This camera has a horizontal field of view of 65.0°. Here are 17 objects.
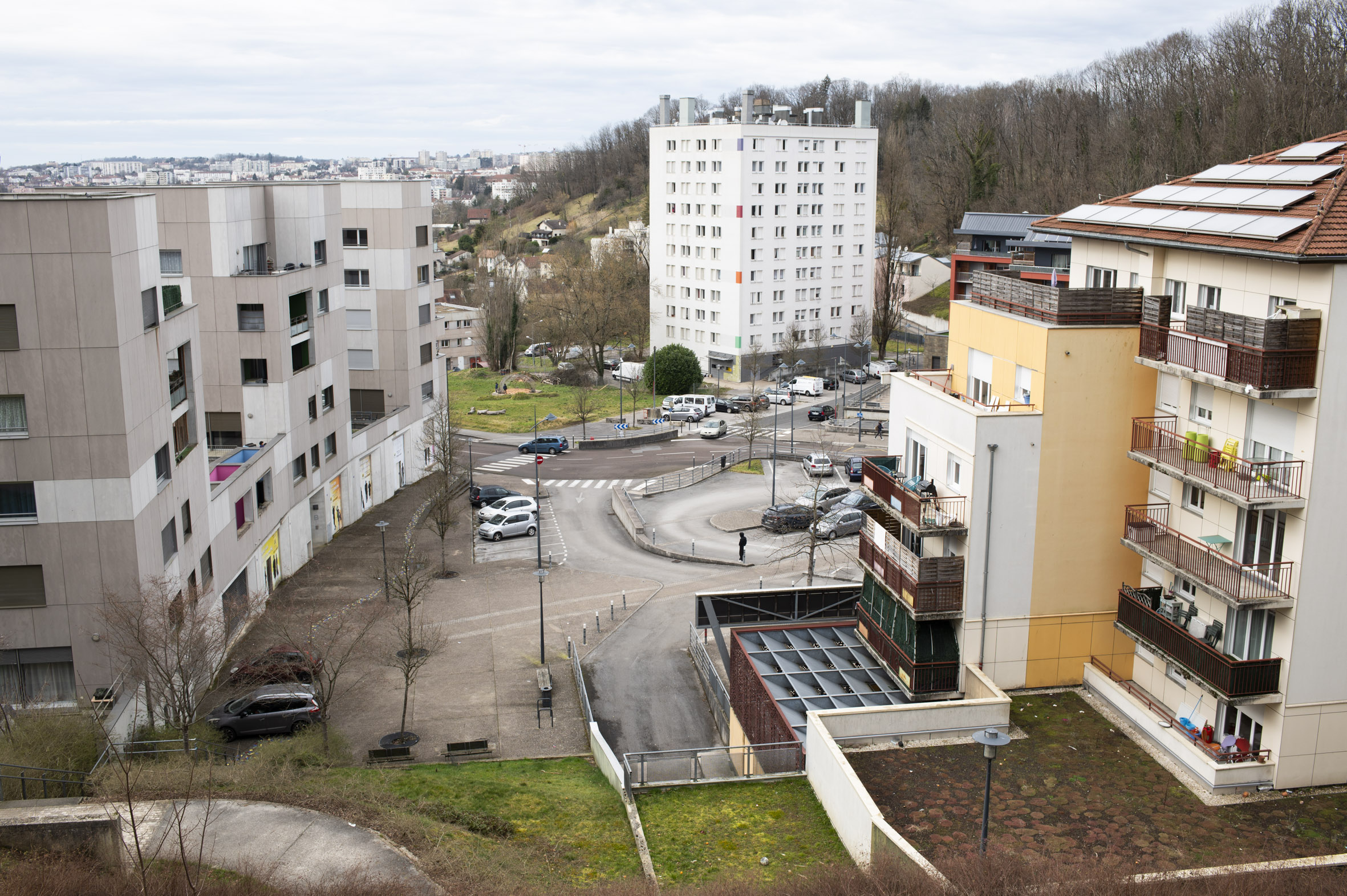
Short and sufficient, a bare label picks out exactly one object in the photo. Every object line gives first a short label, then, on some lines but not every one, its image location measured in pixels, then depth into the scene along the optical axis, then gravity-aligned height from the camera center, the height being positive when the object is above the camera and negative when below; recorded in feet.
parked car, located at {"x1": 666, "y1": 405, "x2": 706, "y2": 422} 243.60 -40.10
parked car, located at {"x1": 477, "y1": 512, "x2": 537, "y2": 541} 153.89 -41.76
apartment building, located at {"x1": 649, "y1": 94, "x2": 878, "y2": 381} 288.10 +0.72
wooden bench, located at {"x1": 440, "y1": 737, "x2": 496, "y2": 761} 86.99 -41.60
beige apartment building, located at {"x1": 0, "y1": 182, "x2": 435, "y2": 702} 80.23 -15.69
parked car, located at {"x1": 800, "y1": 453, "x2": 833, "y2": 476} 181.37 -38.71
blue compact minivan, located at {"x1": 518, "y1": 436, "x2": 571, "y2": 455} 216.13 -42.16
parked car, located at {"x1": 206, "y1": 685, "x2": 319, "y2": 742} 89.56 -40.07
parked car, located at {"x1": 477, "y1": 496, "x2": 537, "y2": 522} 156.97 -39.87
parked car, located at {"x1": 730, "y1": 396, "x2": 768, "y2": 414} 251.19 -39.56
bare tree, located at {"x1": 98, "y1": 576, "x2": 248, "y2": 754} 79.41 -30.96
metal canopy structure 82.28 -35.37
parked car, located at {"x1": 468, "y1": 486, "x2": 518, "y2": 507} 172.14 -41.59
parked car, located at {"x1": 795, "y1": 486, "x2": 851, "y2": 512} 159.84 -39.42
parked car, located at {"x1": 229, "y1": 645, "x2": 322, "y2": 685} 93.40 -38.01
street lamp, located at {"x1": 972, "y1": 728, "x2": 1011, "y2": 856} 51.62 -24.21
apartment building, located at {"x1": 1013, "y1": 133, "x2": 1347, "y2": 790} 60.75 -14.40
